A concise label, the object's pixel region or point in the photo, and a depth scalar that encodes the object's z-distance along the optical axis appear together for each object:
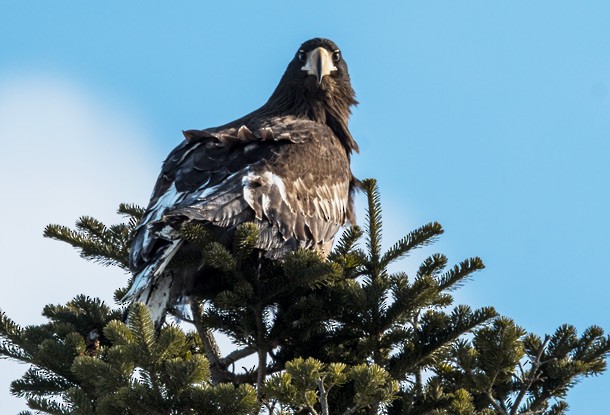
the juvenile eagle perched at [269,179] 14.20
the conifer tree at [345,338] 11.95
